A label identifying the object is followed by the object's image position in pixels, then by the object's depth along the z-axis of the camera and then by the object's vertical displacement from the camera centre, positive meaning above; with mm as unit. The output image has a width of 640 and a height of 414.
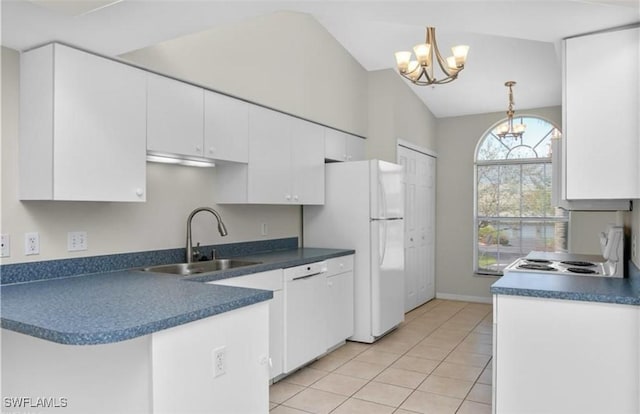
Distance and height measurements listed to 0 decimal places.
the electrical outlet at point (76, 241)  2545 -196
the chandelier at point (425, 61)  3588 +1179
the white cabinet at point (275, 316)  3136 -785
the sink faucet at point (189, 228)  3201 -156
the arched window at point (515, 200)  6137 +93
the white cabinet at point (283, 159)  3525 +402
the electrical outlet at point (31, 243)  2350 -196
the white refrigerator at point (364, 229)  4332 -220
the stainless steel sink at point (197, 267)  3014 -427
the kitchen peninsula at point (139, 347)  1592 -555
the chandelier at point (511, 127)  5361 +946
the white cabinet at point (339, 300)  3941 -850
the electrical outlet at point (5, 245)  2250 -195
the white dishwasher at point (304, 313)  3381 -842
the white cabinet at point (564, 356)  2051 -713
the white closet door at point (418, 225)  5695 -255
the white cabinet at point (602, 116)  2133 +438
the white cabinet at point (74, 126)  2201 +407
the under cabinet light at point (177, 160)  2895 +314
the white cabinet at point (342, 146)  4605 +650
